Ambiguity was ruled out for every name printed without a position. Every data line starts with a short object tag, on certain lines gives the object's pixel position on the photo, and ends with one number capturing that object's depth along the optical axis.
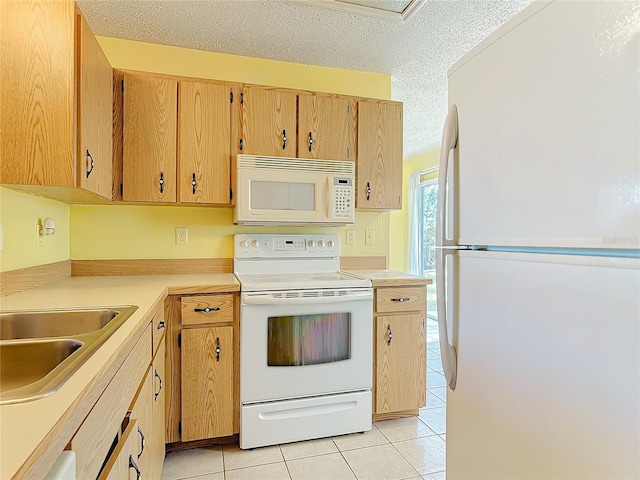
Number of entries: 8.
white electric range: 1.97
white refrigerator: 0.68
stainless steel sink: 0.67
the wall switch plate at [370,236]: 2.78
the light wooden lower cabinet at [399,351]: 2.22
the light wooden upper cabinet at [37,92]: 1.36
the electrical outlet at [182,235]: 2.43
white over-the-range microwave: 2.19
